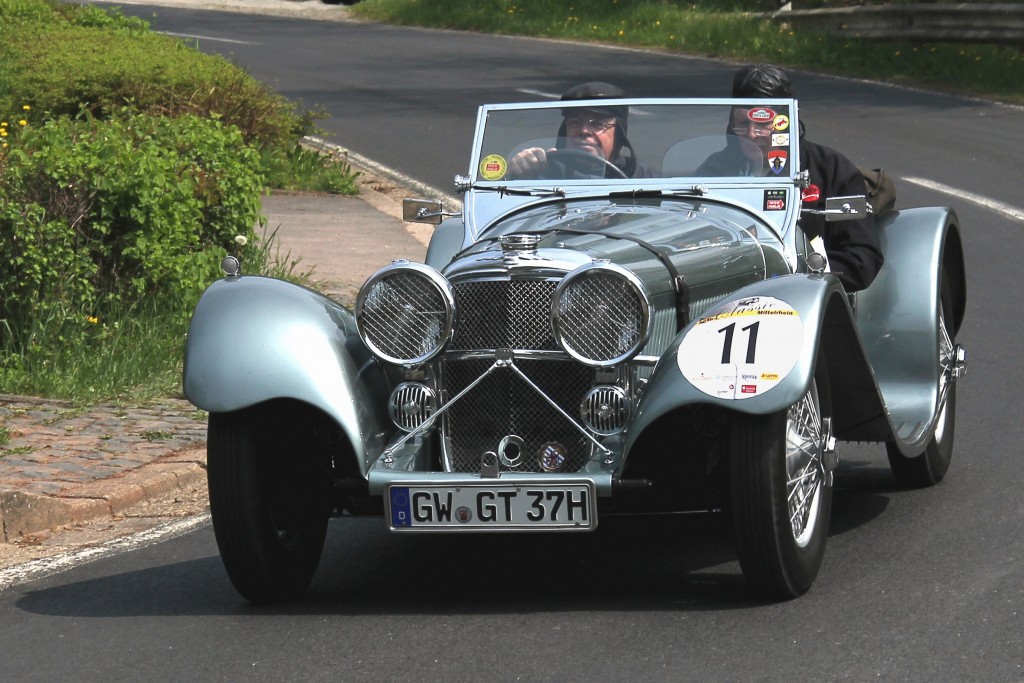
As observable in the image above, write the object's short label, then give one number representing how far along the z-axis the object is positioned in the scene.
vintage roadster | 9.88
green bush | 17.03
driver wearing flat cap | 13.06
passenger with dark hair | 13.01
